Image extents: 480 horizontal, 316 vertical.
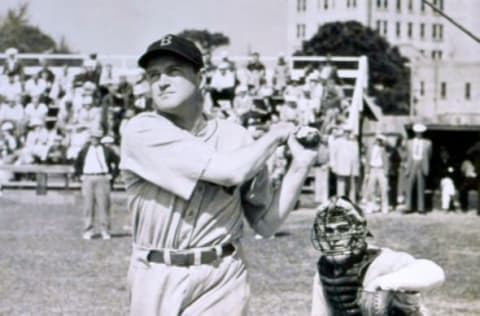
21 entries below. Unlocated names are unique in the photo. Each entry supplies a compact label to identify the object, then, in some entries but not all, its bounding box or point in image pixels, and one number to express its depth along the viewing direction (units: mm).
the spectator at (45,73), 28859
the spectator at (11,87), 28422
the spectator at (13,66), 29344
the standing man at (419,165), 23453
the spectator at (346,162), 23219
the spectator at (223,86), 26875
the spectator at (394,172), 24500
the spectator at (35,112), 27422
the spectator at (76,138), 25031
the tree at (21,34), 57375
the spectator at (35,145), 27109
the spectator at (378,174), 23375
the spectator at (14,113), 27594
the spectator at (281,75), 28169
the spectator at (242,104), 24656
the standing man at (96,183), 18781
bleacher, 26375
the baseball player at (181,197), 4562
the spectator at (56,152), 27359
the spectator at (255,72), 27469
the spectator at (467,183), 24062
